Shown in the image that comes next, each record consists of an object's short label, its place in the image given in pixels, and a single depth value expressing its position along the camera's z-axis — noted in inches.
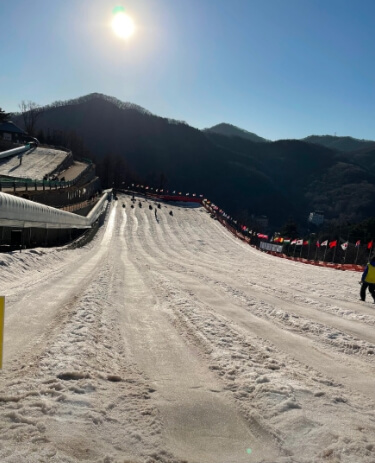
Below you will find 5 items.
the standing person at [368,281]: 424.2
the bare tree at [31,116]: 4516.7
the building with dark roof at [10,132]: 3457.2
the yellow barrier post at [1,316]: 119.2
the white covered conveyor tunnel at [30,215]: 572.4
